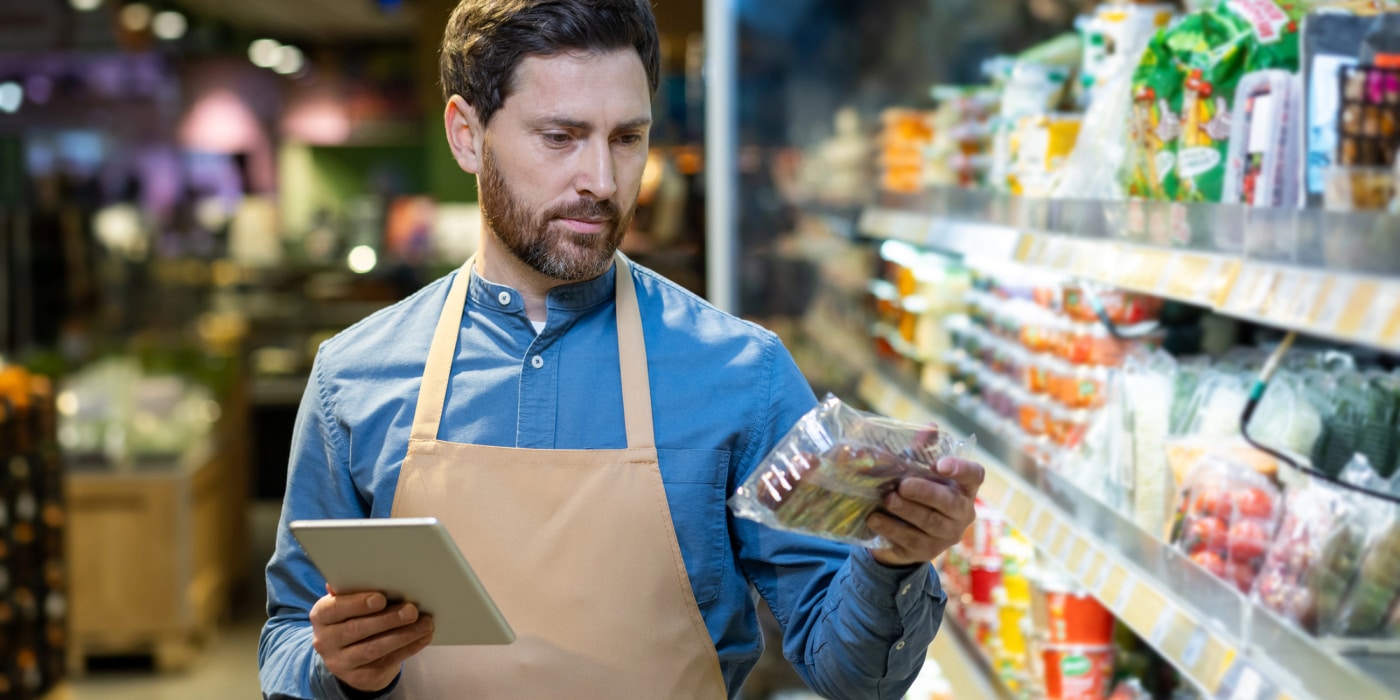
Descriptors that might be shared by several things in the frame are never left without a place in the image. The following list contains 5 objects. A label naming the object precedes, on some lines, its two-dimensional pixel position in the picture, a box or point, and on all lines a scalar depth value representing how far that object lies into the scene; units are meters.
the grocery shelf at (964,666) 2.40
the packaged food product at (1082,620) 2.21
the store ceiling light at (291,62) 11.31
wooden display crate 5.19
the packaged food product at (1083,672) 2.20
